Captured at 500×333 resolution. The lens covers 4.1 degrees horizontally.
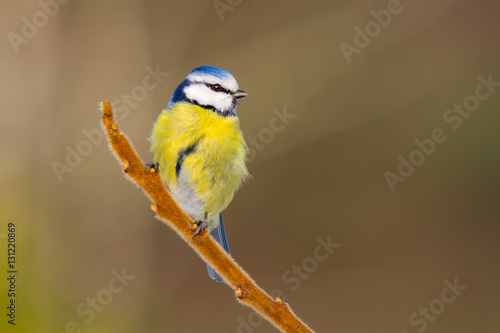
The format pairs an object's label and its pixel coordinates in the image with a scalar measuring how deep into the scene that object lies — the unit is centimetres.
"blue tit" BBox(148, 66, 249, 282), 306
